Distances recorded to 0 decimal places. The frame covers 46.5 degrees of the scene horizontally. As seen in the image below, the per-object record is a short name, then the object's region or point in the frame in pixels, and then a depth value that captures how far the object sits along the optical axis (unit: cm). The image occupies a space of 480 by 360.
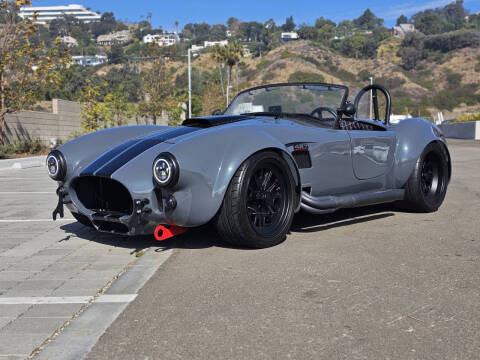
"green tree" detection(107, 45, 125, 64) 11939
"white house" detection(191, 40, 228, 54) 17582
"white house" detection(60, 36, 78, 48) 18344
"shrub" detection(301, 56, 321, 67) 9638
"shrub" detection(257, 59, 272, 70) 10139
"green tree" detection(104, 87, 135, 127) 2600
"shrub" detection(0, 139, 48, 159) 1776
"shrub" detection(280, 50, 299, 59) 9920
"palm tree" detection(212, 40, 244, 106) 6112
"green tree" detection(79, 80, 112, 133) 2381
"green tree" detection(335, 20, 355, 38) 14846
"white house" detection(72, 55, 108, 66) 13823
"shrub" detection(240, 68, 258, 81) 9812
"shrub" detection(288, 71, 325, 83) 7989
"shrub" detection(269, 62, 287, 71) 9338
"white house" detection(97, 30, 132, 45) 19741
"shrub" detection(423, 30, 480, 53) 10088
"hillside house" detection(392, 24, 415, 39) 14139
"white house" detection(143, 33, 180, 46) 19185
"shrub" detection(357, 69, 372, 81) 9406
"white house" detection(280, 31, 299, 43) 13912
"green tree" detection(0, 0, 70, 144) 1845
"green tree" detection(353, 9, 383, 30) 17696
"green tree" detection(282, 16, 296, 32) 18528
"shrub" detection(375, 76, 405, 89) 9001
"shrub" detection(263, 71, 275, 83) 9021
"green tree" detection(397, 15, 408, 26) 18475
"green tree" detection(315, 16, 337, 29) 15775
